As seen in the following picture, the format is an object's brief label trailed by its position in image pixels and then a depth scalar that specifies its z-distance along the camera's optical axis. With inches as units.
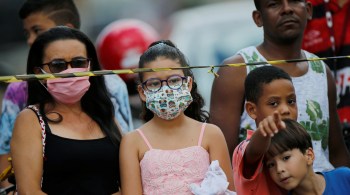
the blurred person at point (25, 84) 475.9
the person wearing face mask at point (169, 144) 369.4
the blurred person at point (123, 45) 698.2
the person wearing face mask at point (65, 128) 379.0
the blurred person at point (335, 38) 483.5
